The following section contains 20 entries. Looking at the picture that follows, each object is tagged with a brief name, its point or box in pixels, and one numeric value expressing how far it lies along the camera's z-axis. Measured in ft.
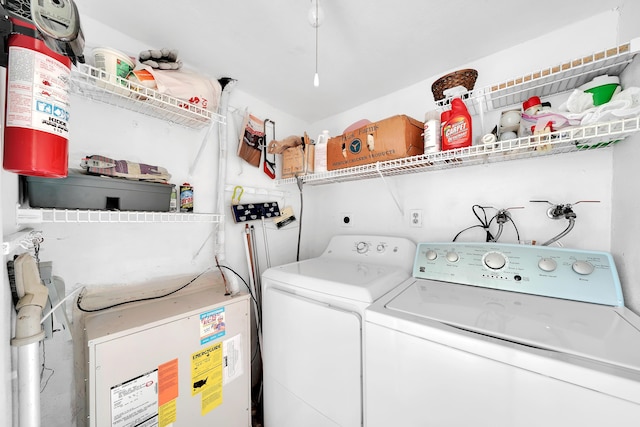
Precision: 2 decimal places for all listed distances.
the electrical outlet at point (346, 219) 6.79
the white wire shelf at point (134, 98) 3.18
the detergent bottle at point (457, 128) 3.70
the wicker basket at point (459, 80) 4.02
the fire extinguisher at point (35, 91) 1.92
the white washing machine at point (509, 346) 1.98
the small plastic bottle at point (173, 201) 4.01
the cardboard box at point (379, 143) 4.38
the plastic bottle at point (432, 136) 4.05
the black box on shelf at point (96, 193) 2.80
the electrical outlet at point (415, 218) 5.49
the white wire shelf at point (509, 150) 2.86
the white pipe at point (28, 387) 1.96
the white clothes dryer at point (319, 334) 3.44
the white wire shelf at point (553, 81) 3.03
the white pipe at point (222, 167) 5.16
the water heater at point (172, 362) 3.08
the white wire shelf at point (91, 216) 2.59
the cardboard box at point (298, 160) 5.77
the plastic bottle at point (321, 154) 5.60
